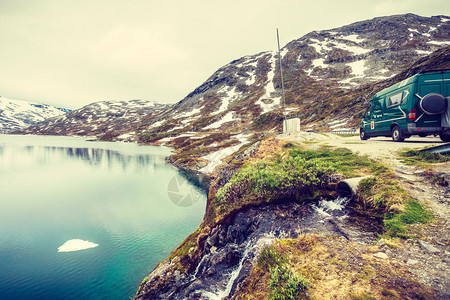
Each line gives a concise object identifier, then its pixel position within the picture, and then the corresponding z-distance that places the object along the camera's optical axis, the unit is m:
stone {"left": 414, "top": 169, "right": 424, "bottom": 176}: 8.01
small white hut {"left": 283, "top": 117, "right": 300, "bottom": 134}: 28.78
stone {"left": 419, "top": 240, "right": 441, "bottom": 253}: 4.82
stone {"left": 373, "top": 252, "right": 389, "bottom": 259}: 4.95
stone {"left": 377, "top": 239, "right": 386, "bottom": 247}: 5.43
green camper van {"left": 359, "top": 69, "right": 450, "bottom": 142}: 11.96
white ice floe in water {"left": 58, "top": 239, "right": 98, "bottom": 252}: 19.06
